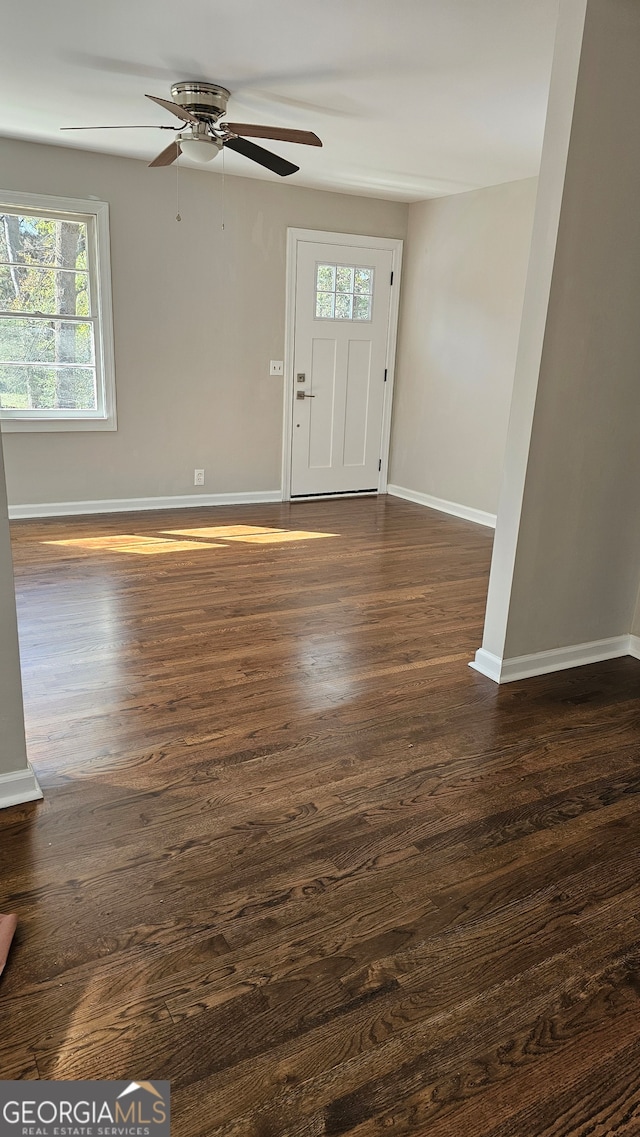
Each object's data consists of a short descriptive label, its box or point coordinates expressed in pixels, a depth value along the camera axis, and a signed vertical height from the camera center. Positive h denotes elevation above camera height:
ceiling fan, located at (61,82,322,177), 3.55 +1.00
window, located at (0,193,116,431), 5.09 +0.12
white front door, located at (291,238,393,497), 6.27 -0.14
